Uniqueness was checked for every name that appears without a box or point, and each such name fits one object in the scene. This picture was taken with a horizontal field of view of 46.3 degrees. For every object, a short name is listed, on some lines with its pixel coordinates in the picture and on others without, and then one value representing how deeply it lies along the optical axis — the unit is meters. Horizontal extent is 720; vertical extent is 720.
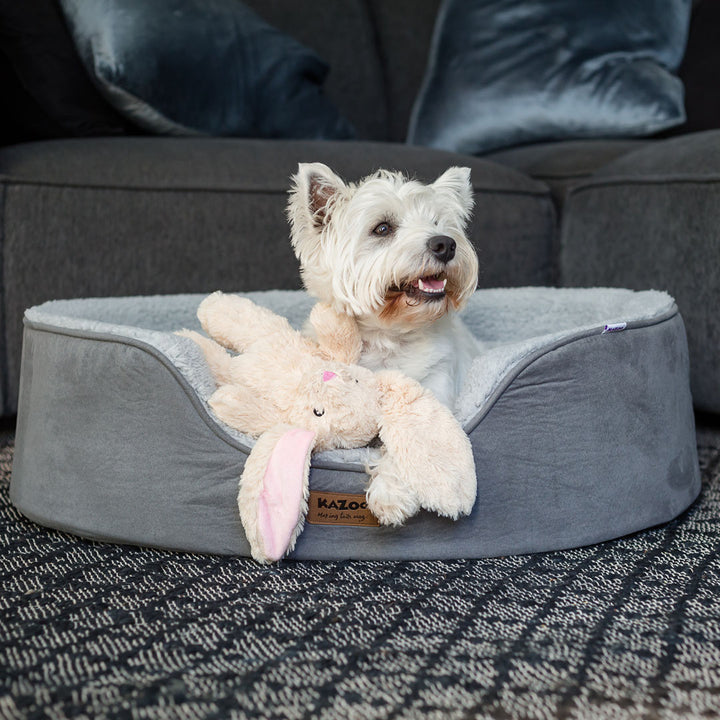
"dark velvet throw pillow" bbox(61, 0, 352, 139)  1.92
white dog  1.27
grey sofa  1.73
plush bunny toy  1.05
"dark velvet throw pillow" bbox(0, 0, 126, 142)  1.94
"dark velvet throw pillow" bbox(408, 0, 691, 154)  2.37
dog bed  1.12
